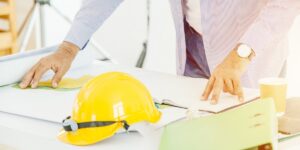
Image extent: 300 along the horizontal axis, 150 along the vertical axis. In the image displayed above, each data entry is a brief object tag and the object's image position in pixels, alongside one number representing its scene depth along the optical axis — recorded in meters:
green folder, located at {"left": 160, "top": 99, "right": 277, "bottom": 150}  1.50
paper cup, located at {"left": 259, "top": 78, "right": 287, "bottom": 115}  1.83
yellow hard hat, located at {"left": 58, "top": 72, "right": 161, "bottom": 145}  1.70
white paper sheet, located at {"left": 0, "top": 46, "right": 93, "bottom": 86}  2.24
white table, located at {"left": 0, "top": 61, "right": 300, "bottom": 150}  1.68
